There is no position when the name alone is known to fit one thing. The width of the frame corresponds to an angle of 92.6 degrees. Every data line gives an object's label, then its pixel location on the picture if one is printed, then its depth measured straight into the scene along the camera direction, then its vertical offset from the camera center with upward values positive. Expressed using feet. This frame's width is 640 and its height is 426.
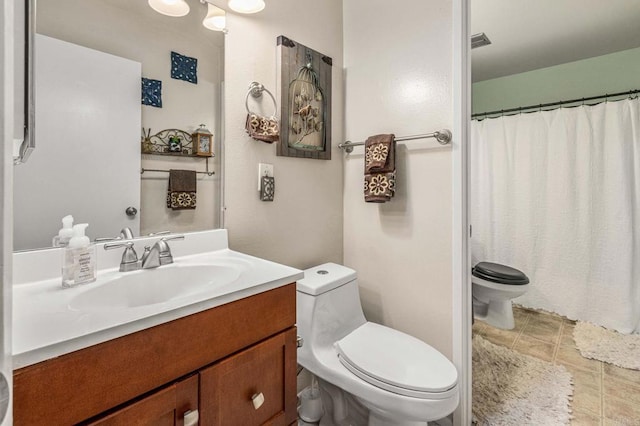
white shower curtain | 7.64 +0.25
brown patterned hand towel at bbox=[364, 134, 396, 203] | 5.01 +0.77
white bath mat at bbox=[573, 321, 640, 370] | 6.48 -3.01
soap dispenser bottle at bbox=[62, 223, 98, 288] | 2.67 -0.41
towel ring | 4.39 +1.83
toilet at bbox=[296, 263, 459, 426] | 3.47 -1.90
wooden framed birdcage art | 4.86 +1.94
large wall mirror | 2.93 +1.09
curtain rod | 7.83 +3.22
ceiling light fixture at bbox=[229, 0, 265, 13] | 4.18 +2.90
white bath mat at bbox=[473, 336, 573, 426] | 4.91 -3.18
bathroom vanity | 1.72 -0.98
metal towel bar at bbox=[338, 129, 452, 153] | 4.58 +1.22
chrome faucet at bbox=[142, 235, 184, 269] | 3.29 -0.45
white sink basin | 2.71 -0.72
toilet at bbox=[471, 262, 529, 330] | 7.57 -1.93
